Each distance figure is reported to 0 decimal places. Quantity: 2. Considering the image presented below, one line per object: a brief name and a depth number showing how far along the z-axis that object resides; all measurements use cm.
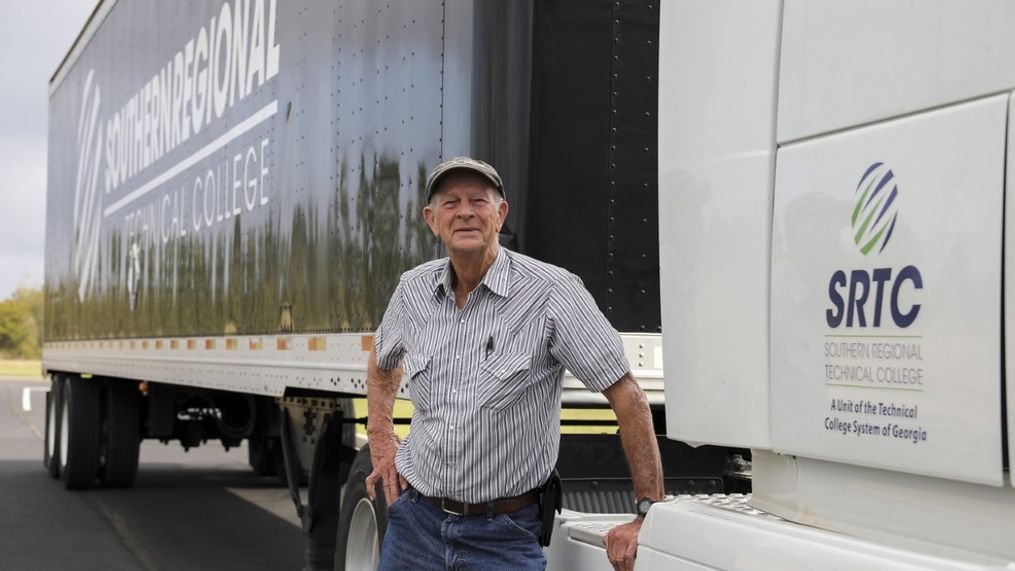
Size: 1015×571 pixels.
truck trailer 486
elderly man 353
